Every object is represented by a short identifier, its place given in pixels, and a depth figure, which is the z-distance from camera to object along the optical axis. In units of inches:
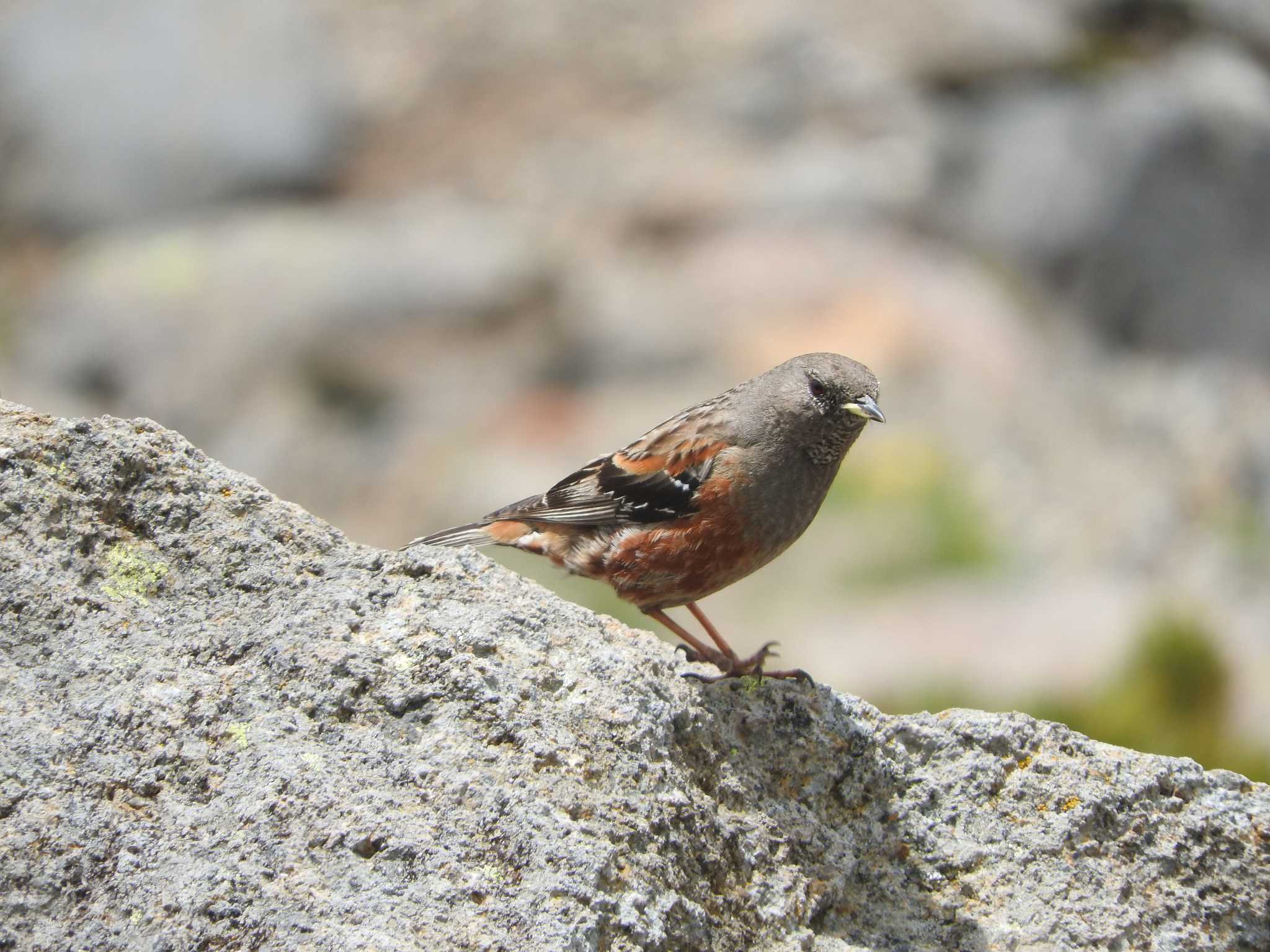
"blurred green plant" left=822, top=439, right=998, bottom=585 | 451.5
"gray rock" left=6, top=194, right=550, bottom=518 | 586.2
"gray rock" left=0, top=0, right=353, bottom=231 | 684.1
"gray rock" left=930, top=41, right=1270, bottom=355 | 622.2
